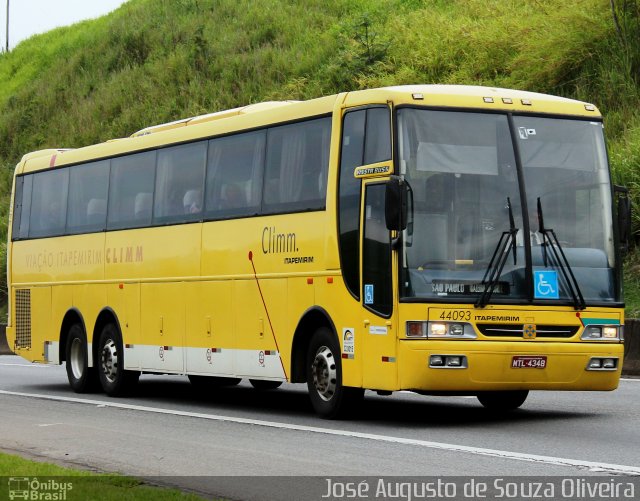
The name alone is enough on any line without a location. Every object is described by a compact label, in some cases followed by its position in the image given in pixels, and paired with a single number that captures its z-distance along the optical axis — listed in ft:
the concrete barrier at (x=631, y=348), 71.41
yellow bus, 47.16
